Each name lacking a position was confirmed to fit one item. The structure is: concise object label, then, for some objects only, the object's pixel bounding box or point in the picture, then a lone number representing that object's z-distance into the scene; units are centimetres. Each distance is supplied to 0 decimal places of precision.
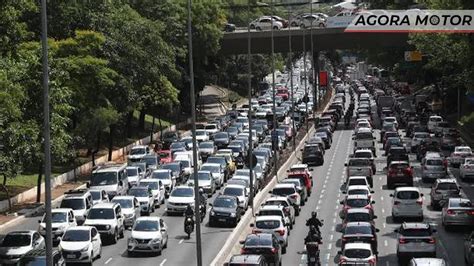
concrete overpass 10419
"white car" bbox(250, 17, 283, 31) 10896
